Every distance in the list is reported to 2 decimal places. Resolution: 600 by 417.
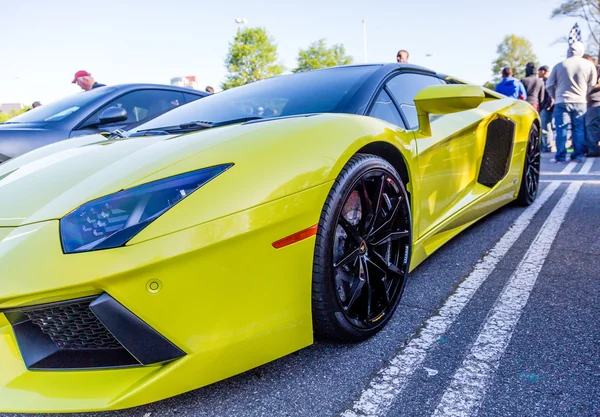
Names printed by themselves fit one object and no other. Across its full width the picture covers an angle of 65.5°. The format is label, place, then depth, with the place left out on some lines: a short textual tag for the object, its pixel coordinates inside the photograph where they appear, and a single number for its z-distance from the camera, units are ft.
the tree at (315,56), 121.19
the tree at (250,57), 107.04
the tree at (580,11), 91.50
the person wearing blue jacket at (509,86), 21.31
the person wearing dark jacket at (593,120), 18.21
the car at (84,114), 10.89
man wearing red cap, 17.16
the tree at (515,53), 169.78
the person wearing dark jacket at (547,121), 25.53
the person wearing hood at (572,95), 20.29
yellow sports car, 3.70
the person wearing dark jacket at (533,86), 24.80
